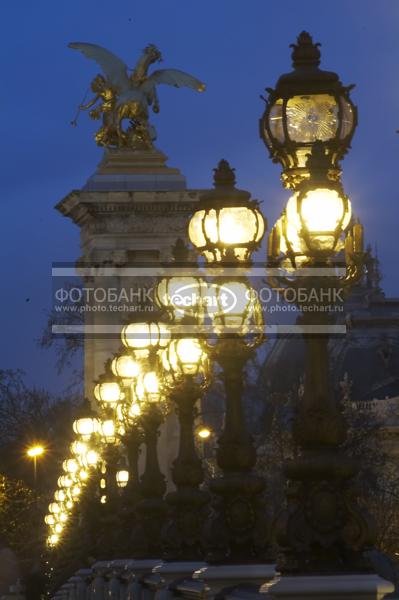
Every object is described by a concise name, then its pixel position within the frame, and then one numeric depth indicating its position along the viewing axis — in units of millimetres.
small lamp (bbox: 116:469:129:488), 39969
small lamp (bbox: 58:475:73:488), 51122
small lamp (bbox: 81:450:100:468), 41219
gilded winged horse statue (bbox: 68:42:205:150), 70500
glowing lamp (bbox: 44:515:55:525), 62016
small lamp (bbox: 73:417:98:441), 41031
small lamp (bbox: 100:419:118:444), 36875
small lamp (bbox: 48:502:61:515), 58006
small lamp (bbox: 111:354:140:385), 32812
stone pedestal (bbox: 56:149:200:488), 69938
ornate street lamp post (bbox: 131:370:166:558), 30312
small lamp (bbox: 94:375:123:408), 35938
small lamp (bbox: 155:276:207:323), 22000
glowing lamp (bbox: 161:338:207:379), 23922
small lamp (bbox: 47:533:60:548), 55094
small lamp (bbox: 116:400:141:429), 32562
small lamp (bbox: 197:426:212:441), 59188
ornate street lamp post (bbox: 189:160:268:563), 20000
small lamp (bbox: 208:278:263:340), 20000
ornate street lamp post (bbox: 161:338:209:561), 25172
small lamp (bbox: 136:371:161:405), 29969
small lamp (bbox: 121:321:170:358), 30609
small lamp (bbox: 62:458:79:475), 46906
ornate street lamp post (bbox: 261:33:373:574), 15219
